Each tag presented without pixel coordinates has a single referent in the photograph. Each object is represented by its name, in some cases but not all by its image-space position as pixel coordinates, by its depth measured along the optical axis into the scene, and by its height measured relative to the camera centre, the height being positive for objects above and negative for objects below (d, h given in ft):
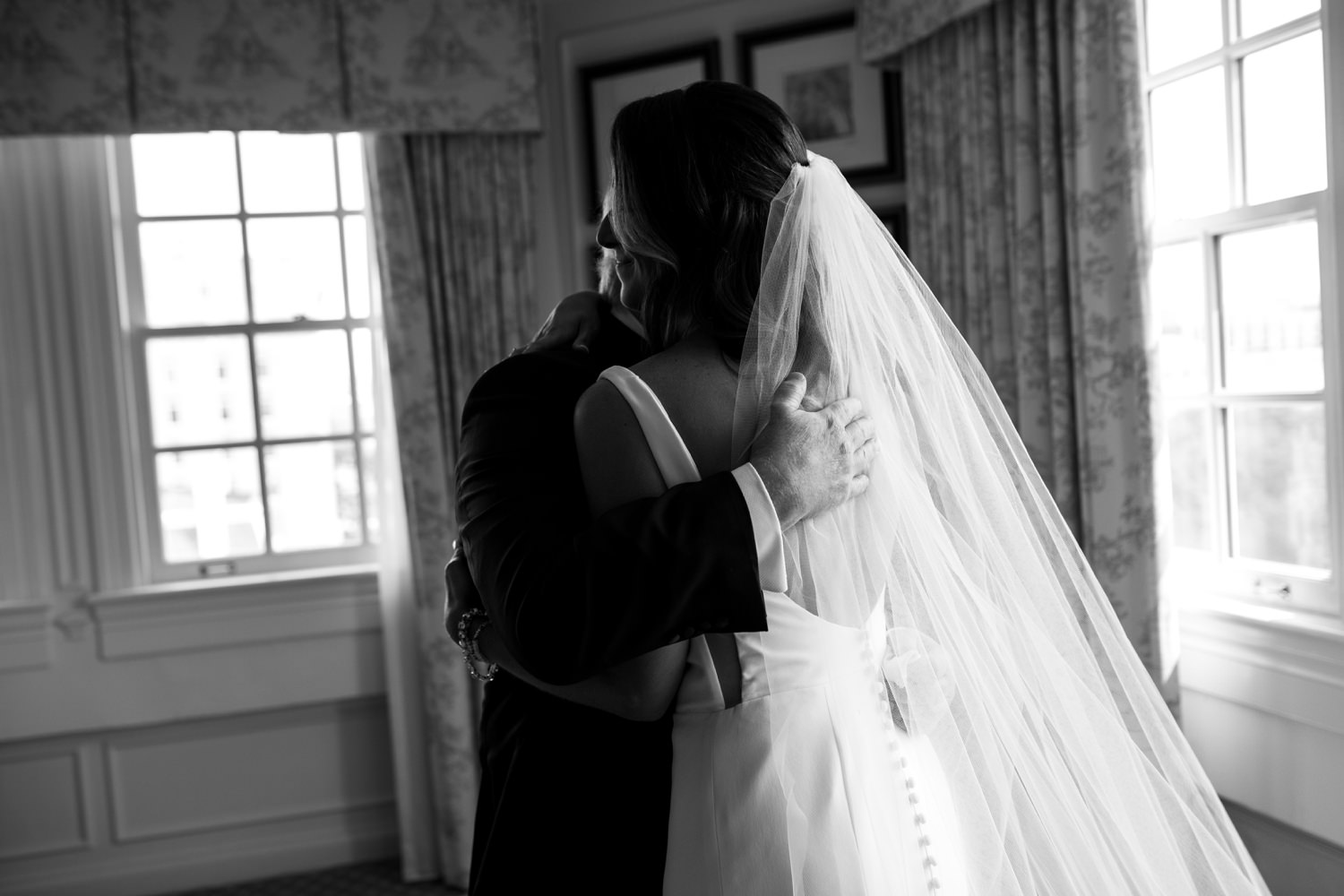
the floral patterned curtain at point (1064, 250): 8.11 +0.93
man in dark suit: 3.32 -0.59
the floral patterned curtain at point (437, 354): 11.71 +0.54
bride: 3.67 -0.89
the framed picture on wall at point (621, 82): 11.78 +3.39
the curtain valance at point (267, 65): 10.85 +3.57
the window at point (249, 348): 12.10 +0.77
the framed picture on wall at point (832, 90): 11.02 +2.95
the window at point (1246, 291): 7.51 +0.45
